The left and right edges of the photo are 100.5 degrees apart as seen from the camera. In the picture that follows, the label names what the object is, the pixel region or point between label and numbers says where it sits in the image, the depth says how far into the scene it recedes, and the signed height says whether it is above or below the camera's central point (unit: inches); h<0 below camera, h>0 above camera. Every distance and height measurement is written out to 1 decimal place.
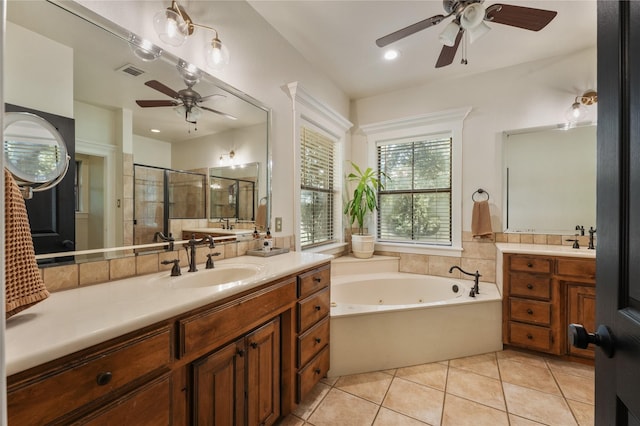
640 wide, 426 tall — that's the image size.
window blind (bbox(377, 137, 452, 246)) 125.5 +10.7
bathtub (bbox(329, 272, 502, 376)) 81.4 -39.0
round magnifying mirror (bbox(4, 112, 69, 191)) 36.3 +8.8
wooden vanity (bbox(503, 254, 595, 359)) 83.8 -28.7
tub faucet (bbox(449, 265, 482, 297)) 97.5 -27.3
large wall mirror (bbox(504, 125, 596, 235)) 102.7 +13.7
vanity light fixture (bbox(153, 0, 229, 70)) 54.2 +39.4
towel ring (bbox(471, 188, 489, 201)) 114.1 +9.0
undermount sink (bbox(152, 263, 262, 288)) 51.5 -13.6
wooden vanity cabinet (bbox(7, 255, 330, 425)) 25.6 -21.0
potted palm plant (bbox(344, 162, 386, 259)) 129.6 +3.3
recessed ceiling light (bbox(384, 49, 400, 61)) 99.9 +60.8
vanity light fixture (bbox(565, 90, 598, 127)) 98.0 +39.7
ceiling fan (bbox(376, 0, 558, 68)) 61.6 +47.3
